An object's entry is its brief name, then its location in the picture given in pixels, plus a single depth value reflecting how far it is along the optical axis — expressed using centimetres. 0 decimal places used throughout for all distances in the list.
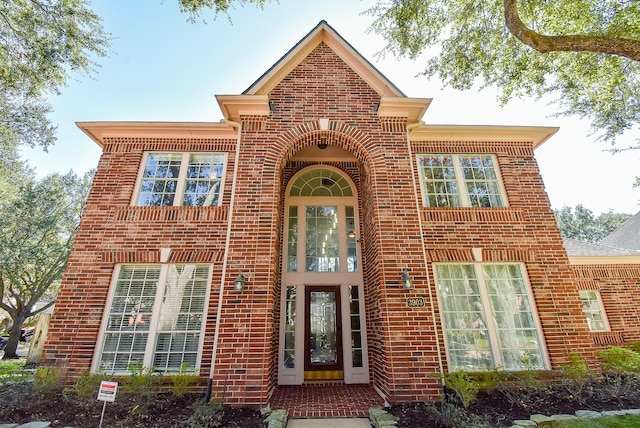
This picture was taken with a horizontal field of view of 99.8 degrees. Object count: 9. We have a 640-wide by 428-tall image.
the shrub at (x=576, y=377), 480
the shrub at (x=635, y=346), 700
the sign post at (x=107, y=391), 336
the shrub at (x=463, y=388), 429
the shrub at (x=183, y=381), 474
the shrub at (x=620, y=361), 509
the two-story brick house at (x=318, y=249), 516
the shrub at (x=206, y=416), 380
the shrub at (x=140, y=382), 458
